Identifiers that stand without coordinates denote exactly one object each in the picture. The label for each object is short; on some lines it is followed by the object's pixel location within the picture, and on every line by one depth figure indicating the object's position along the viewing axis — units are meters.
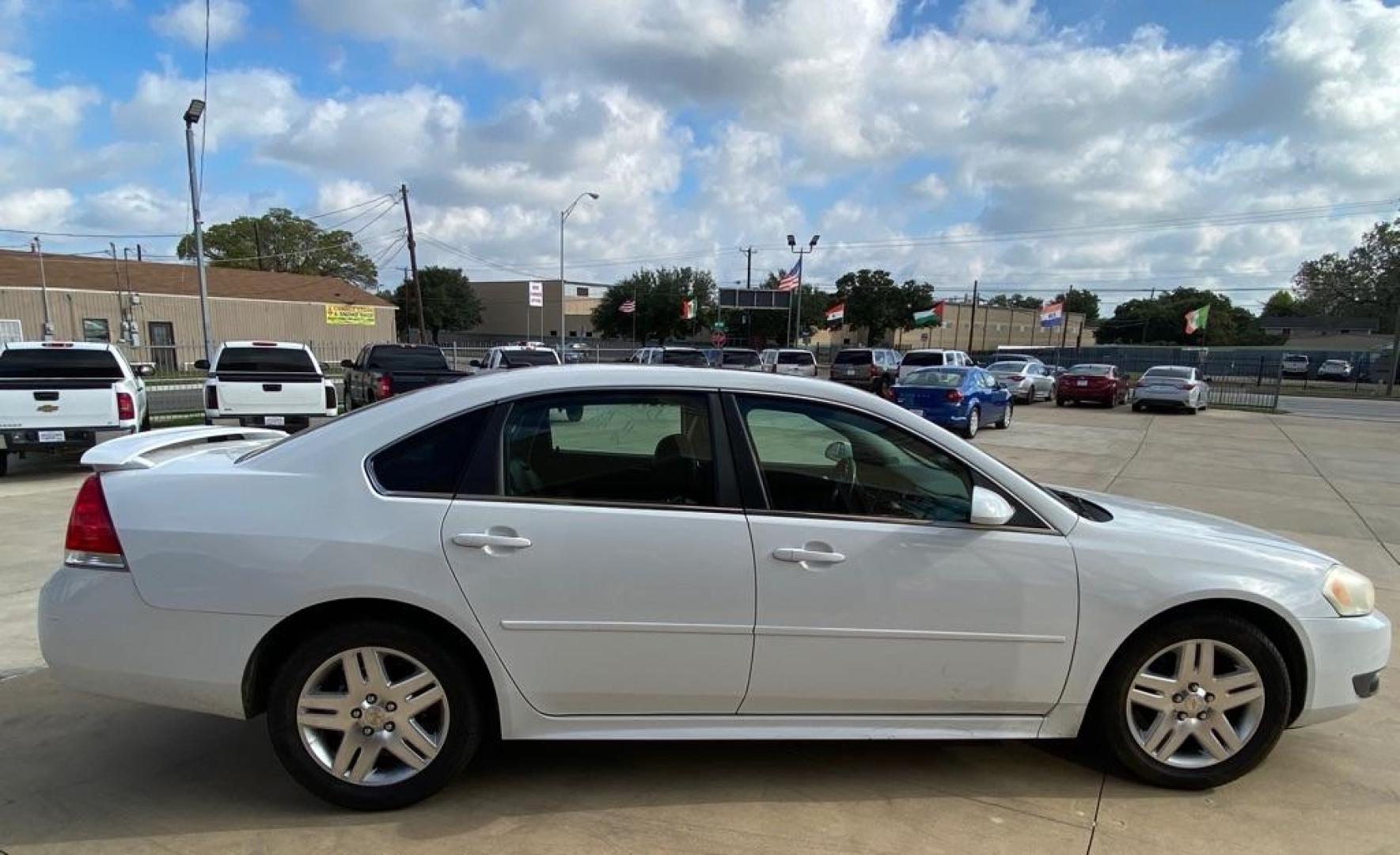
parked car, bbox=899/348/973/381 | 24.03
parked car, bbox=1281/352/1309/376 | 56.41
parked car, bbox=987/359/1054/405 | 25.09
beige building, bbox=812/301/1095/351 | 91.19
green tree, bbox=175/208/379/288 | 72.44
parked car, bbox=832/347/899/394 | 24.47
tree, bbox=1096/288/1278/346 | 105.12
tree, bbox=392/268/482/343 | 82.56
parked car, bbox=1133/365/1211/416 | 22.39
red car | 24.11
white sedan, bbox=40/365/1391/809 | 2.62
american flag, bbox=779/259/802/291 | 42.94
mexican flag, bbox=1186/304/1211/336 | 45.03
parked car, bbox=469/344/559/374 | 17.47
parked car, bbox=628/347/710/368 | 23.89
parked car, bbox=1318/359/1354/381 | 56.56
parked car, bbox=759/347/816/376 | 26.34
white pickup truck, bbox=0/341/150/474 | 8.70
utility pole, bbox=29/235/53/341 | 34.02
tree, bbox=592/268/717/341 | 78.62
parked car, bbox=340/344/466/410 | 14.01
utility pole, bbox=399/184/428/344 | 38.25
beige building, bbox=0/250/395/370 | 37.28
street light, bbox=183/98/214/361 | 15.13
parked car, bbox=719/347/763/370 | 25.64
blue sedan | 15.08
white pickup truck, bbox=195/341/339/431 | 10.40
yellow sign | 49.09
